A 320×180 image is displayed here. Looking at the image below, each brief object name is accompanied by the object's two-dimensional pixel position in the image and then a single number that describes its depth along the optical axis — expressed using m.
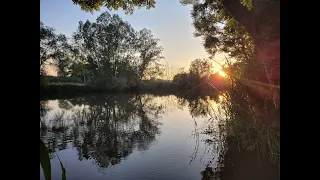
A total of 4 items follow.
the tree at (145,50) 25.64
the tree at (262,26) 3.36
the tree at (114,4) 3.87
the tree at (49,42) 20.66
